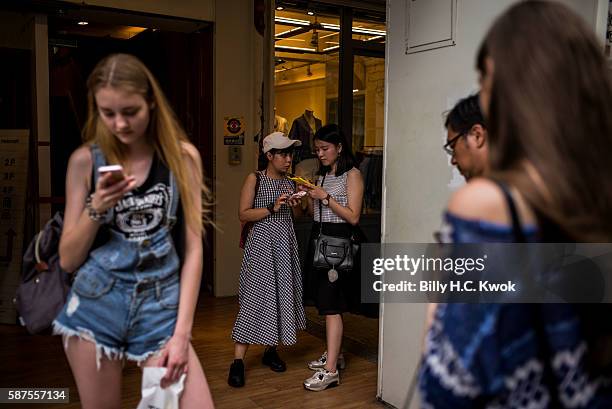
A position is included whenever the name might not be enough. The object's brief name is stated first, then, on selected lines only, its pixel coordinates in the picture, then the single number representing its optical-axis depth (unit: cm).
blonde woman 159
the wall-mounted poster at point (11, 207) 485
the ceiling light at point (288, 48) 596
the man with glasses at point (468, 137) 175
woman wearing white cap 371
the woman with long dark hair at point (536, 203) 89
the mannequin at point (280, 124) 602
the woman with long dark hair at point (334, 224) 359
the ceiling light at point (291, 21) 593
